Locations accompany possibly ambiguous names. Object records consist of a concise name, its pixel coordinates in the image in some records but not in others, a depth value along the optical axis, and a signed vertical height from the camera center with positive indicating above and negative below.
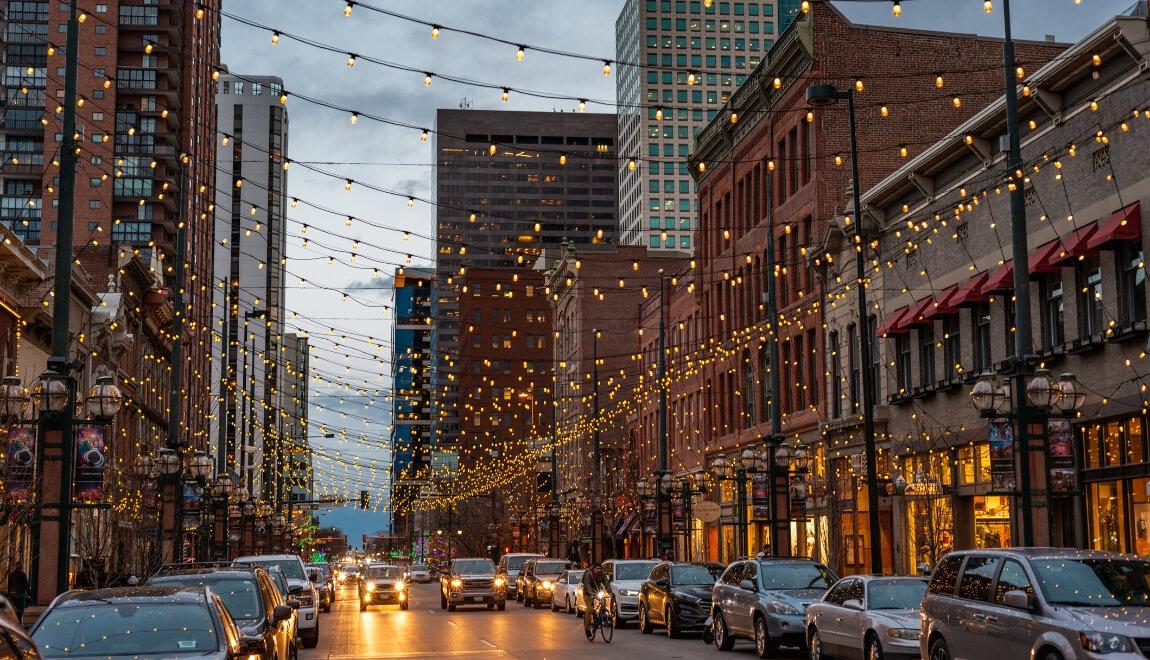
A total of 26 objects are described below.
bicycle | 28.86 -2.39
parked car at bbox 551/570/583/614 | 44.02 -2.79
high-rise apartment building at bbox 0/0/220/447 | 102.31 +28.01
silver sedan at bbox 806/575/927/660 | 19.50 -1.72
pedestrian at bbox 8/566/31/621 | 26.40 -1.56
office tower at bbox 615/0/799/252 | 164.38 +49.99
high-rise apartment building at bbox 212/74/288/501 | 55.97 +8.65
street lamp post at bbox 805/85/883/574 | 30.33 +2.20
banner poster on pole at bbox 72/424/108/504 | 24.52 +0.74
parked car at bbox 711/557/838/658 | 23.97 -1.73
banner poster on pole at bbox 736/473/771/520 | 40.56 +0.07
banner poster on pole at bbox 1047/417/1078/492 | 22.84 +0.66
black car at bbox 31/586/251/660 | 12.14 -1.04
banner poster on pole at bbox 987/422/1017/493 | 23.61 +0.68
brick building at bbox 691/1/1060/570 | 48.53 +12.35
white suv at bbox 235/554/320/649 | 29.20 -1.85
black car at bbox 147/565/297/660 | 16.55 -1.18
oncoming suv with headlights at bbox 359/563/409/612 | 51.91 -3.05
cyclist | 29.48 -1.84
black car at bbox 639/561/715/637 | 30.08 -2.07
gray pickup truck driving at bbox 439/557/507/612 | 47.75 -2.72
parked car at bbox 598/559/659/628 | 34.44 -2.00
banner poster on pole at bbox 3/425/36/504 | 22.84 +0.71
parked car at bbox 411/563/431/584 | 98.94 -4.87
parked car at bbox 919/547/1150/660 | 13.92 -1.14
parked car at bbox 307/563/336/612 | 48.12 -2.88
